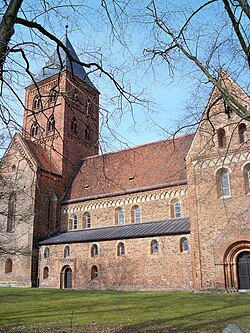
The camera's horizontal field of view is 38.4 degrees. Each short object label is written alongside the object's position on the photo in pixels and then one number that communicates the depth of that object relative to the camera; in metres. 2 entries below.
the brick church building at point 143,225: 20.77
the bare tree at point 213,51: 6.93
